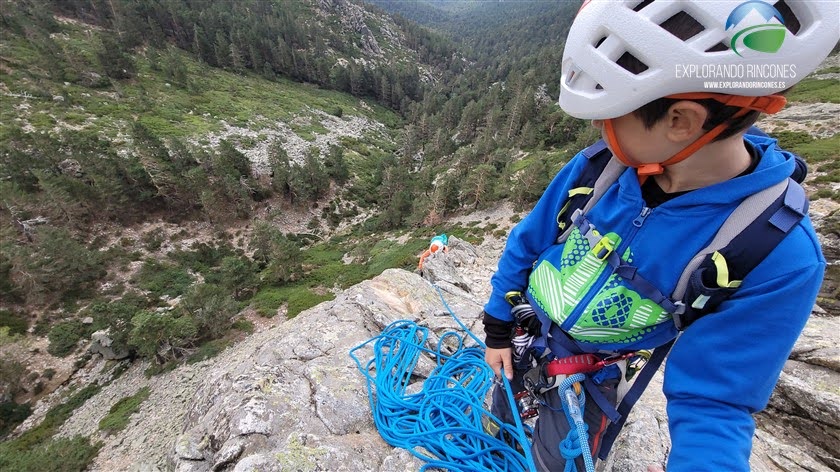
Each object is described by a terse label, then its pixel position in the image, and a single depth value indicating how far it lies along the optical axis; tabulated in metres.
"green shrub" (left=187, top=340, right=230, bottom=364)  16.59
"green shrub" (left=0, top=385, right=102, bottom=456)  13.56
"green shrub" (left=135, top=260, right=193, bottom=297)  25.39
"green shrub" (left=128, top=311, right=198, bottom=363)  15.98
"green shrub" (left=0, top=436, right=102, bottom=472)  10.50
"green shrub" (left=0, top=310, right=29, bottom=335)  20.87
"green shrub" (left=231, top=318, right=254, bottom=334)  19.12
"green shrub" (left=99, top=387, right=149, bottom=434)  13.34
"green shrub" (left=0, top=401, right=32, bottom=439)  15.77
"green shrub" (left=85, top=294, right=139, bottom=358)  17.69
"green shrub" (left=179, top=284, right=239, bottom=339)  18.02
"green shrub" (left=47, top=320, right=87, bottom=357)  19.34
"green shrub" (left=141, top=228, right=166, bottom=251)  29.69
